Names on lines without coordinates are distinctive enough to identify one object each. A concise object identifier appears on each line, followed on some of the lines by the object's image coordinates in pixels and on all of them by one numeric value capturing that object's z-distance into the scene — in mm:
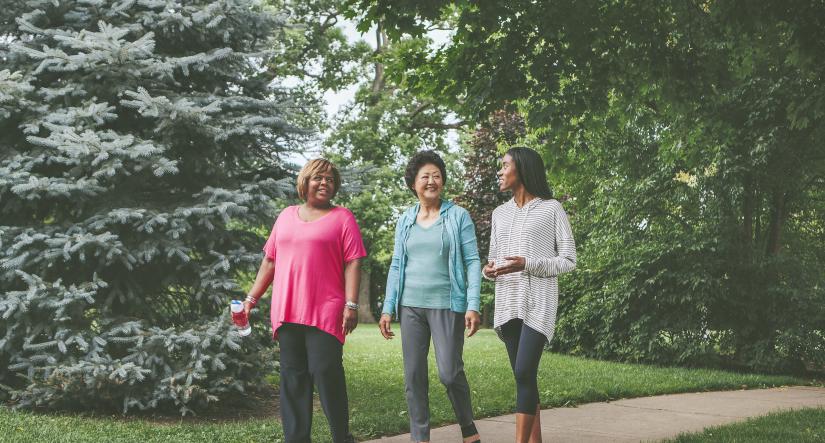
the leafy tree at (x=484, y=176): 23906
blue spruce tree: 7281
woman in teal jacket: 5062
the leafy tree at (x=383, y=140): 26969
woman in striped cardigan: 4801
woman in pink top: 4891
